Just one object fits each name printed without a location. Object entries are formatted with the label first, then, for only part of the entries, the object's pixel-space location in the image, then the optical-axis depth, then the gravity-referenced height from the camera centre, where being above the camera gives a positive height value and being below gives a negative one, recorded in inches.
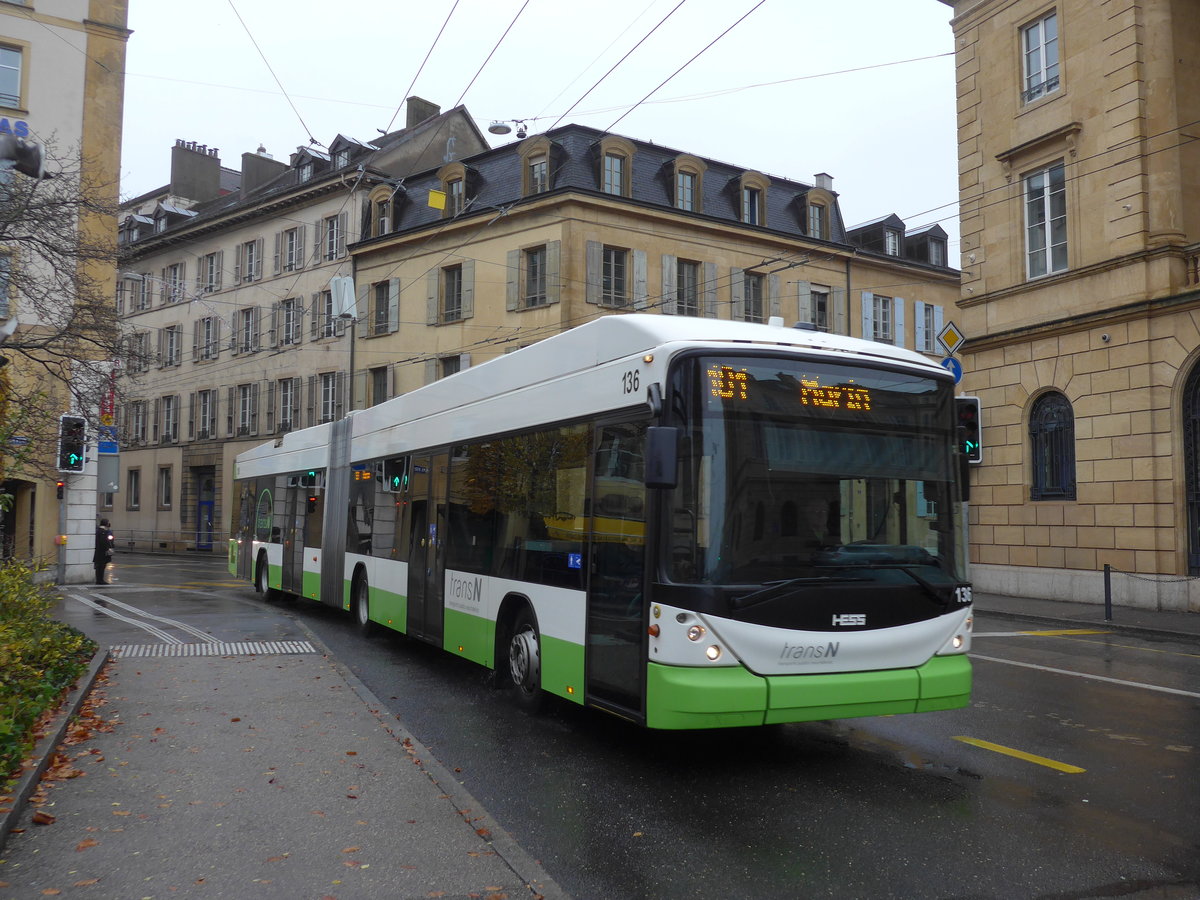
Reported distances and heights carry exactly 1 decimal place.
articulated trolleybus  245.0 -1.9
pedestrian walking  1018.1 -33.9
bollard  647.8 -44.3
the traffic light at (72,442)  651.8 +50.2
